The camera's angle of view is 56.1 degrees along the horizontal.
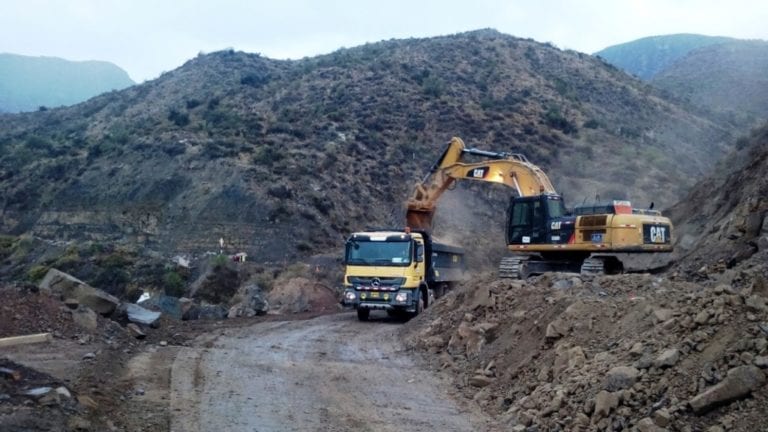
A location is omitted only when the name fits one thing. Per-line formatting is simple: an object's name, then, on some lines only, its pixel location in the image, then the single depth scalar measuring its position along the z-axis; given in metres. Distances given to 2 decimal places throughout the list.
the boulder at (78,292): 16.47
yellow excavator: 19.17
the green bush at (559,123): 53.50
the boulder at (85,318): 14.76
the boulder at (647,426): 7.10
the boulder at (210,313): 22.11
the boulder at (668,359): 7.96
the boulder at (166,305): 20.64
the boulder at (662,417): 7.12
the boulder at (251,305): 23.20
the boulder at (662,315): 9.33
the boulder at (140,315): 16.80
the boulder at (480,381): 11.52
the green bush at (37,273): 29.78
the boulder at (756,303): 8.03
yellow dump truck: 20.27
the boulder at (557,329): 11.13
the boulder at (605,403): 7.93
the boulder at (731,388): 6.86
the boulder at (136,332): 15.59
